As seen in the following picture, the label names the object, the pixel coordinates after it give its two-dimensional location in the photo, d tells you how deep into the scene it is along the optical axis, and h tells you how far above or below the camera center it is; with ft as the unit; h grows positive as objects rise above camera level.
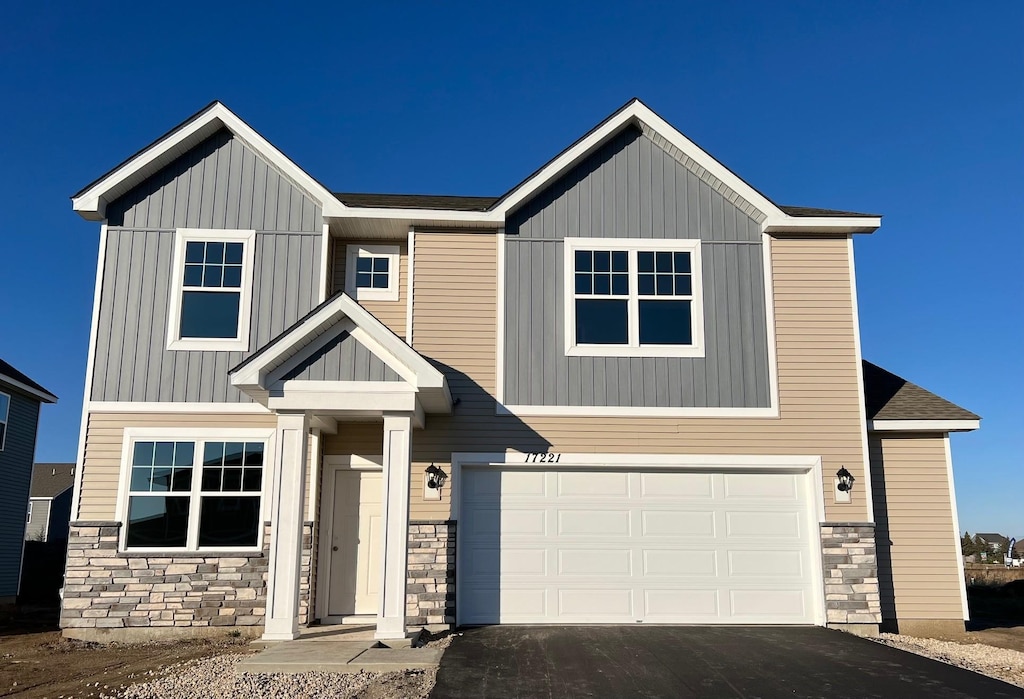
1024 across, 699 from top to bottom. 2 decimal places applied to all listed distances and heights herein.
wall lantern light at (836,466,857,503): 35.94 +1.01
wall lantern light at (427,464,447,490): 34.96 +1.23
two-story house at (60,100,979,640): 34.78 +4.20
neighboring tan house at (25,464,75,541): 110.42 -0.36
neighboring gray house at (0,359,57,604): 56.65 +3.20
